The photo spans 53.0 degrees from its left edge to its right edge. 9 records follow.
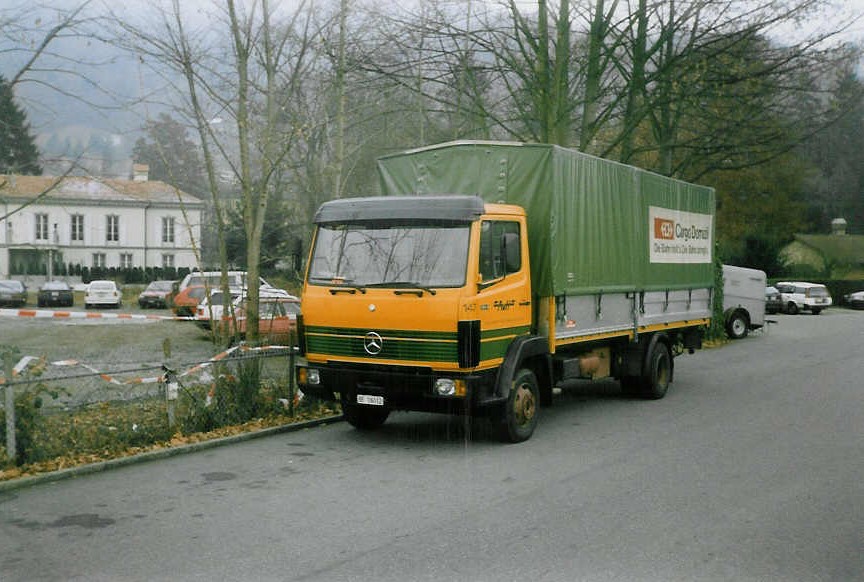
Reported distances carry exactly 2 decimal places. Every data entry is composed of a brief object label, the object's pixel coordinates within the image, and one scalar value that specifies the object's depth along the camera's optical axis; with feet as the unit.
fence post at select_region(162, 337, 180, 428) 31.76
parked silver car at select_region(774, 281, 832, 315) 142.92
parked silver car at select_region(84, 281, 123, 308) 153.89
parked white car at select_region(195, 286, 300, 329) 42.15
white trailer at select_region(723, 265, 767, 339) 89.66
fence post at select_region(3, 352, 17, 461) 26.09
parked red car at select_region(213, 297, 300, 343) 40.54
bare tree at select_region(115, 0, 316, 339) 41.63
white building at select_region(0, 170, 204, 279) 213.25
